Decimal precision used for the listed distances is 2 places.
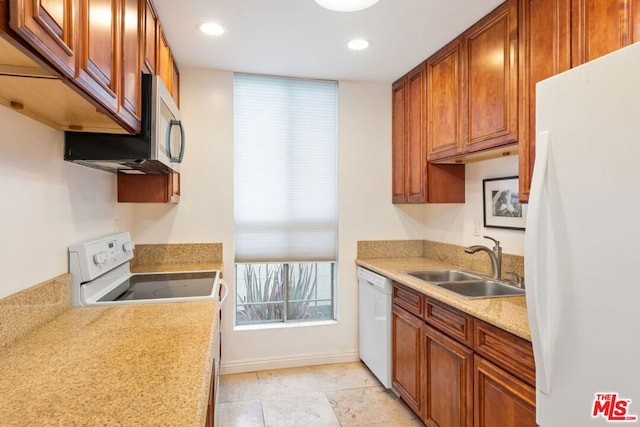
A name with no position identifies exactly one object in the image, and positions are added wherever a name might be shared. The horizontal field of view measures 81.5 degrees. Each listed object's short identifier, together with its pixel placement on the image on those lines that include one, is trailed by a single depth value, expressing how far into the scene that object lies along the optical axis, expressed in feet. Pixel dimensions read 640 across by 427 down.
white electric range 5.50
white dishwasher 8.68
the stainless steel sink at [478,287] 7.37
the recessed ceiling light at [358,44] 7.88
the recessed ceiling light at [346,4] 5.90
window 9.96
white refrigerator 3.00
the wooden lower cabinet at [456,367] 4.82
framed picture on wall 7.49
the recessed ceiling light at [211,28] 7.16
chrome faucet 7.57
